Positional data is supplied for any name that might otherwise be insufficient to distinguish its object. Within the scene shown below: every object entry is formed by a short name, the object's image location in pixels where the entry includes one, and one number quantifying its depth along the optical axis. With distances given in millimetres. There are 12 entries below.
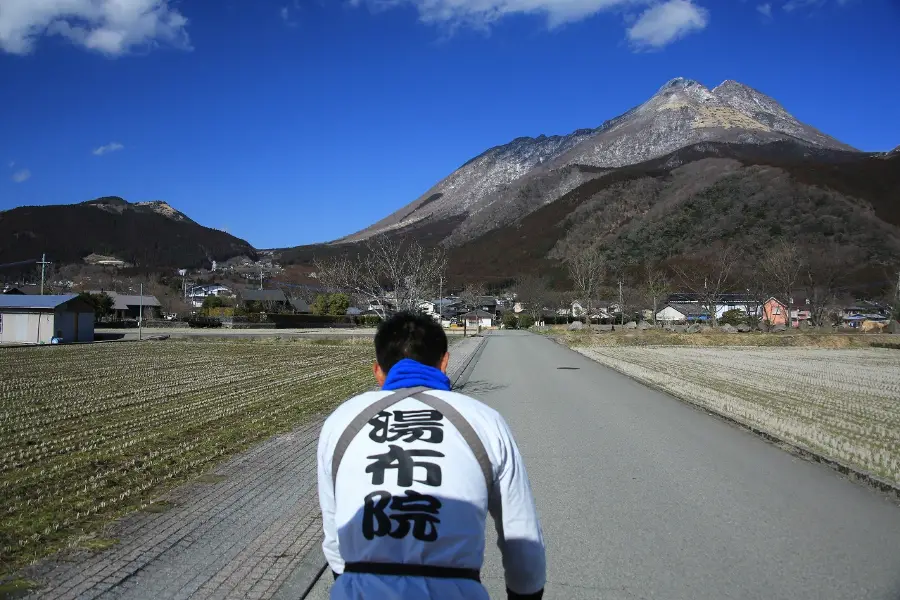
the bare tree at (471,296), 118694
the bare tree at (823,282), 66312
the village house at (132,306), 86375
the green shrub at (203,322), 66062
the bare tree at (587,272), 76700
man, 1964
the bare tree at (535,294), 103438
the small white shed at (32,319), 38281
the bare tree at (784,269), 66938
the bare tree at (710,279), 68125
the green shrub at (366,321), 81406
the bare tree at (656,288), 75388
